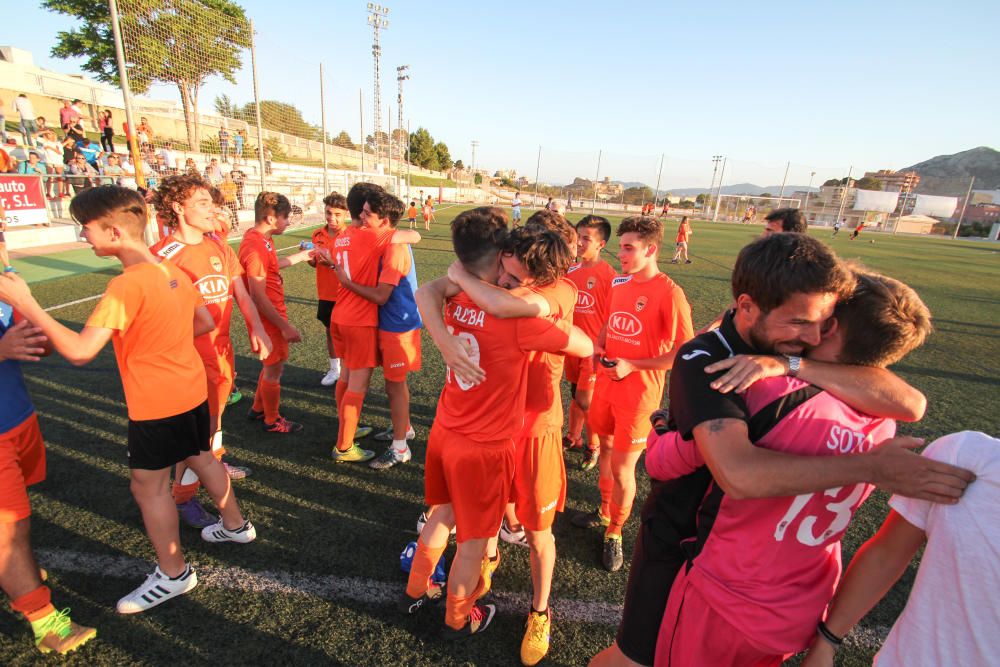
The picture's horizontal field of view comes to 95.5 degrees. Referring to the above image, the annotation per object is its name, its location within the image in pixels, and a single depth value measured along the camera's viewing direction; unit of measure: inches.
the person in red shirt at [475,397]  79.1
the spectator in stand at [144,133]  560.5
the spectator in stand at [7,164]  455.6
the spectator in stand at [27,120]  629.9
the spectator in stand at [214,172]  666.2
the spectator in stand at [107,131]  652.1
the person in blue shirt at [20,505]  81.1
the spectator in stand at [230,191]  628.7
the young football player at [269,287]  159.5
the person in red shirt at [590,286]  151.8
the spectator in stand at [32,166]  506.8
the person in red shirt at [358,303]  148.5
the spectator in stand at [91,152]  617.7
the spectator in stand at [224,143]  898.5
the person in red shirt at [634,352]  115.1
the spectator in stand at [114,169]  550.0
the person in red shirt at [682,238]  642.2
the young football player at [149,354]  81.6
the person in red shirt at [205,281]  124.6
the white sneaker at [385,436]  169.6
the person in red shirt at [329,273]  191.8
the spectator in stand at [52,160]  516.9
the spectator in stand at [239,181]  744.3
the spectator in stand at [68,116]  628.0
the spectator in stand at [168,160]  635.5
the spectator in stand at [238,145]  923.4
